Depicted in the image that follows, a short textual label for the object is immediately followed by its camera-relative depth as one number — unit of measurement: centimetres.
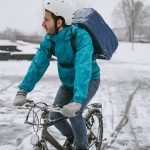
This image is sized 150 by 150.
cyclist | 556
